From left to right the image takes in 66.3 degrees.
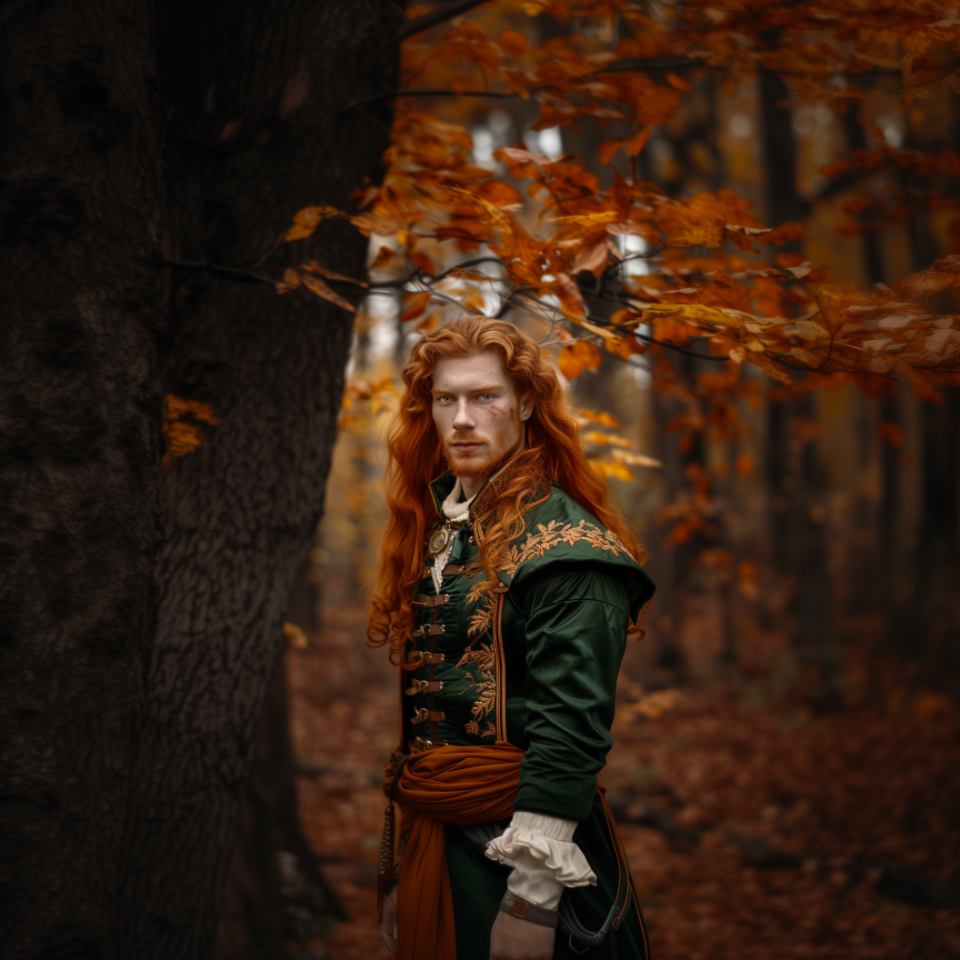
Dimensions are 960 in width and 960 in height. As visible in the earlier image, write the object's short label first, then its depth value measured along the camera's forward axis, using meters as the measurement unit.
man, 1.66
